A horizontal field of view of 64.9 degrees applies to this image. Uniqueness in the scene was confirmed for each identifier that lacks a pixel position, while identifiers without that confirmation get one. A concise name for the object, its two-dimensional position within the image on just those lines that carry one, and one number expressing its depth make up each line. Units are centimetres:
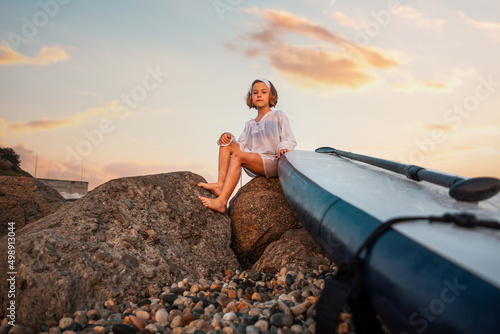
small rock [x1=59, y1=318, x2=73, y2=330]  248
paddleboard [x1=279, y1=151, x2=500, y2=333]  123
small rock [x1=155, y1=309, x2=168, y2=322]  255
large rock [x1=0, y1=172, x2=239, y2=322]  267
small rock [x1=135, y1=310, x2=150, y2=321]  260
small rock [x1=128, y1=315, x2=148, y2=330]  243
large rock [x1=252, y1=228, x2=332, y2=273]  350
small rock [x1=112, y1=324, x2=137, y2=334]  231
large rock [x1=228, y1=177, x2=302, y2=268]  426
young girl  455
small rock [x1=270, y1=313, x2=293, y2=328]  220
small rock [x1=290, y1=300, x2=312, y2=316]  234
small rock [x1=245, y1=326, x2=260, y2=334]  214
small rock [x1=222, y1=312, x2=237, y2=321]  235
